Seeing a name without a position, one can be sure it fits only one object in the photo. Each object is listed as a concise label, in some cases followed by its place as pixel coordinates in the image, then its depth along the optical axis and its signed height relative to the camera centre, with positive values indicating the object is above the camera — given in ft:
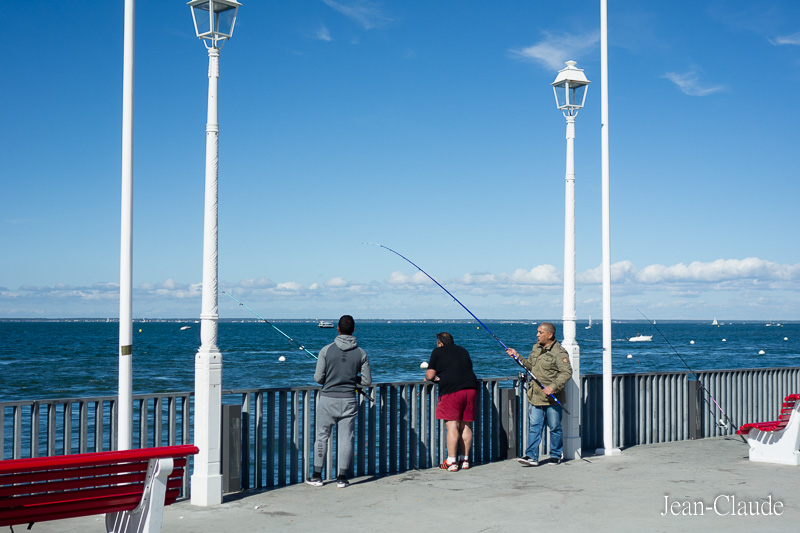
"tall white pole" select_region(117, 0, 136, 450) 20.93 +0.99
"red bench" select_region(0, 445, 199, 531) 13.88 -3.32
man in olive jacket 29.25 -3.07
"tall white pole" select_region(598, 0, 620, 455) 32.14 +2.77
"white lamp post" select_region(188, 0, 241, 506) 22.86 -0.80
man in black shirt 28.27 -3.17
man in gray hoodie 25.38 -2.85
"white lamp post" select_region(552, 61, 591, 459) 31.09 +1.67
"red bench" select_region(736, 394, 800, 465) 28.53 -4.75
